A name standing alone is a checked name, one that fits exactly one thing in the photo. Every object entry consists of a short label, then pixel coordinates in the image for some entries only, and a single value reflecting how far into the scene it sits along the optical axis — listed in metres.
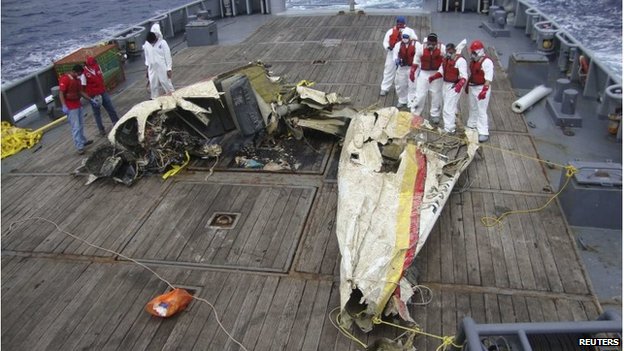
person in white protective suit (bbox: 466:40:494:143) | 7.68
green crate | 10.71
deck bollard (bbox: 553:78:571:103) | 8.83
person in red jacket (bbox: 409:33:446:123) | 8.32
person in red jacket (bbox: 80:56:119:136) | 8.32
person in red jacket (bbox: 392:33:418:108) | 9.01
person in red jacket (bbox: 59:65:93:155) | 7.91
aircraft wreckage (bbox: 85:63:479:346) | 4.59
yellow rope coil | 8.69
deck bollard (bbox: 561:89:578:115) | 8.39
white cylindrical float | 9.07
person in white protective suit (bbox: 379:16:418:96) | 9.66
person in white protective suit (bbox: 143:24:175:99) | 9.70
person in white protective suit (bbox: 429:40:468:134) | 7.82
